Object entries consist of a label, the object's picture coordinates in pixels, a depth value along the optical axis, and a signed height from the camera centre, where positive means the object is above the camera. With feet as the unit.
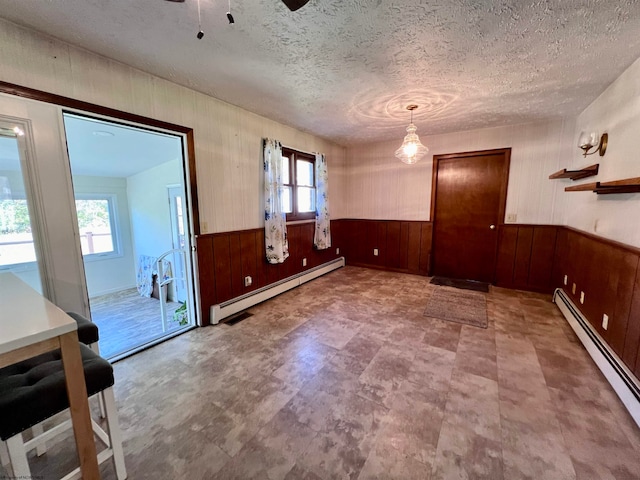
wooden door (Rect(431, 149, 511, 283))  12.67 -0.20
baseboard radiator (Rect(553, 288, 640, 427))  5.20 -3.72
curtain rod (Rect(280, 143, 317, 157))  12.23 +2.82
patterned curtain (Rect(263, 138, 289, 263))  10.94 +0.03
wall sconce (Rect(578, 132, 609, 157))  7.84 +1.97
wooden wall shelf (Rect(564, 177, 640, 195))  5.36 +0.45
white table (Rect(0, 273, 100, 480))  2.80 -1.50
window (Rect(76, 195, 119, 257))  16.02 -1.04
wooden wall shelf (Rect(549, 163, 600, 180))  8.23 +1.12
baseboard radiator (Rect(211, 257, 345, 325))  9.41 -3.72
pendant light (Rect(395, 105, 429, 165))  9.36 +2.11
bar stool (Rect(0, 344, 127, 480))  3.02 -2.40
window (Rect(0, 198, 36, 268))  5.37 -0.56
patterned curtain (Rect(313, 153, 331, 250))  14.28 +0.09
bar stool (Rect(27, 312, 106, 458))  4.57 -2.34
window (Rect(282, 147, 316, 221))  12.77 +1.14
